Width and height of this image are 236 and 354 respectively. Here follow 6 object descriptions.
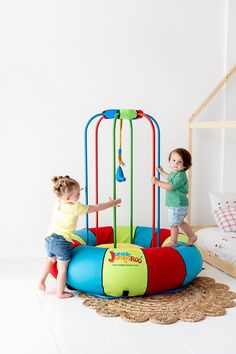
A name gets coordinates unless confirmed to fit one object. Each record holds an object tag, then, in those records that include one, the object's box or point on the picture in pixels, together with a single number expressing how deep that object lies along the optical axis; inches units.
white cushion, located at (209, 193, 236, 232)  156.3
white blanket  142.0
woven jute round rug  107.9
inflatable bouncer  117.6
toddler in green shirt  136.7
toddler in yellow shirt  121.9
